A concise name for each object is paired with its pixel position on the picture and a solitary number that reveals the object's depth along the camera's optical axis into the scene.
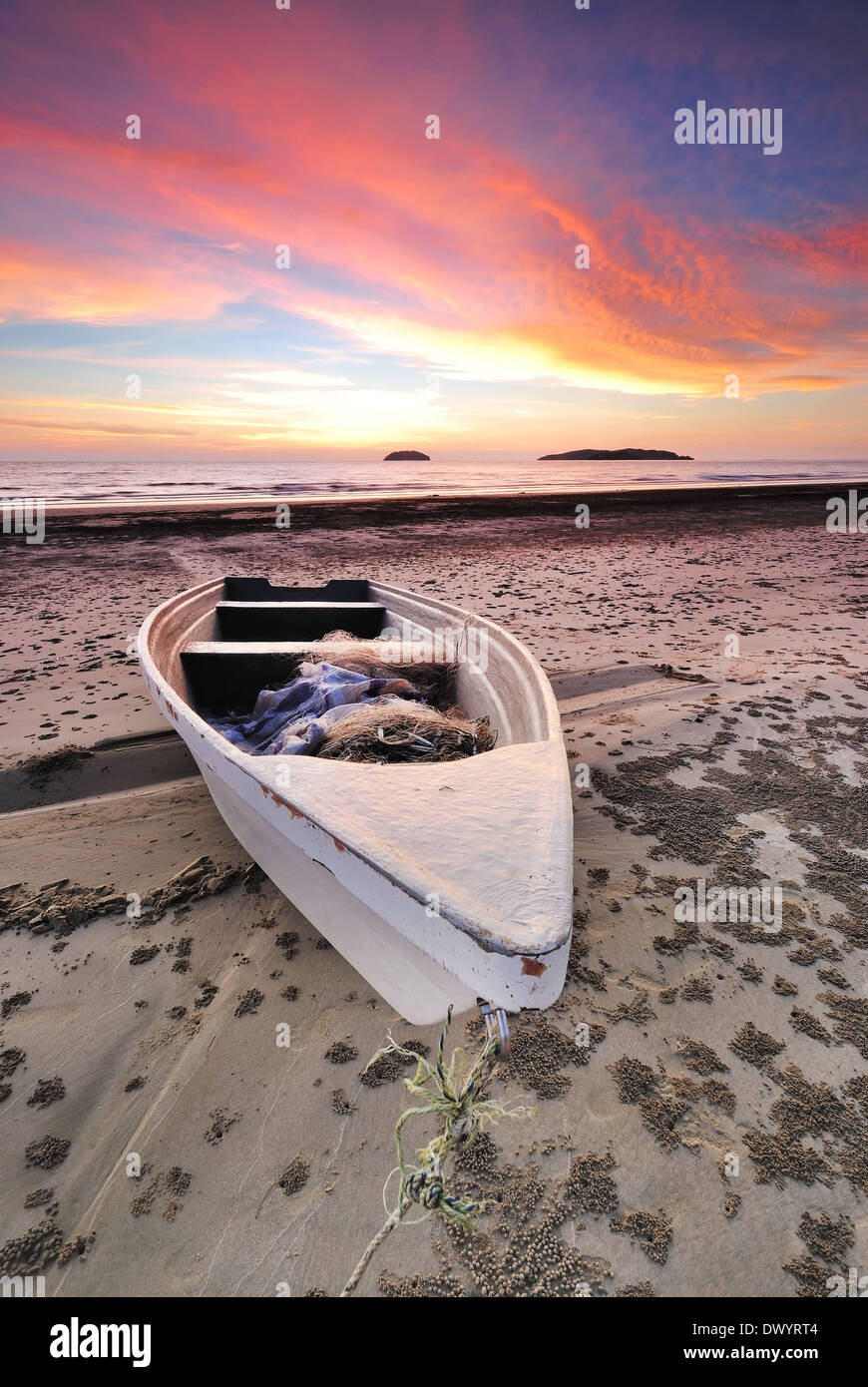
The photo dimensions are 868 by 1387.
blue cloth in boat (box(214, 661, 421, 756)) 3.99
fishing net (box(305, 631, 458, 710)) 4.93
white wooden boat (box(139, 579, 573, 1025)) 1.58
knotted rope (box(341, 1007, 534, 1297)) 1.49
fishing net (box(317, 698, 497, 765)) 3.26
